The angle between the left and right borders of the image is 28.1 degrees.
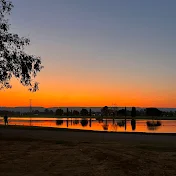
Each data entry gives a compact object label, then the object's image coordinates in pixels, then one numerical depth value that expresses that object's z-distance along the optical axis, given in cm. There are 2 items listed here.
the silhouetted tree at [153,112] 18594
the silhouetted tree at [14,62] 1953
